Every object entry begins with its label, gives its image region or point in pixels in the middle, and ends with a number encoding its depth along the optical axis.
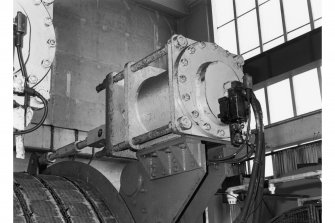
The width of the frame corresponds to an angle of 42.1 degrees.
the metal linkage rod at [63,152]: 3.08
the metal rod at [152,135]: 2.17
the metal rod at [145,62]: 2.30
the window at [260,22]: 8.85
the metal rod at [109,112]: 2.60
